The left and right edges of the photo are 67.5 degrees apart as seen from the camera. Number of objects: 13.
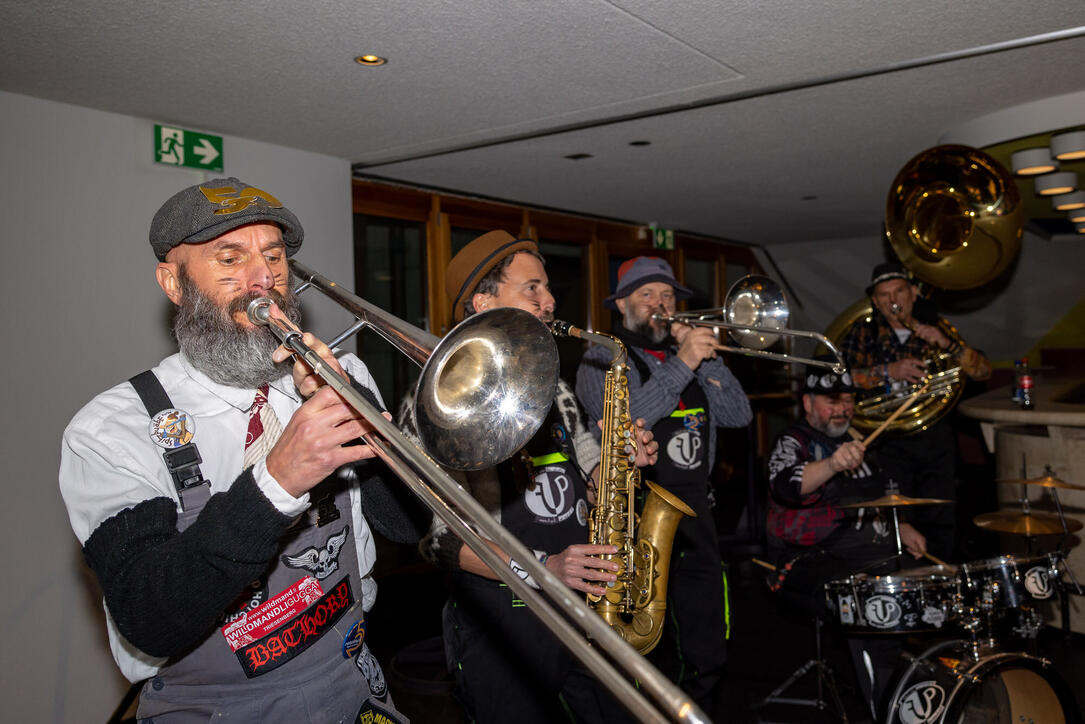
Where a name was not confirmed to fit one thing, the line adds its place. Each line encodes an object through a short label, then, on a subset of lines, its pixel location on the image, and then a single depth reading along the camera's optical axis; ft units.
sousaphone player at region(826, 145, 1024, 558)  16.03
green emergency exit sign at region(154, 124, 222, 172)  13.33
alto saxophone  8.14
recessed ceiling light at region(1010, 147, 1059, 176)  16.72
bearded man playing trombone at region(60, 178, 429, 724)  4.30
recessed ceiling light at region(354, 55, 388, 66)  10.60
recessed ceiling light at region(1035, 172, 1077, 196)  19.11
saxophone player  7.22
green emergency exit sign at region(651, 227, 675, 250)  27.50
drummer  11.65
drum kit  9.84
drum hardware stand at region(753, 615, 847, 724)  12.41
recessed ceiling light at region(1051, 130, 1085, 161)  15.03
